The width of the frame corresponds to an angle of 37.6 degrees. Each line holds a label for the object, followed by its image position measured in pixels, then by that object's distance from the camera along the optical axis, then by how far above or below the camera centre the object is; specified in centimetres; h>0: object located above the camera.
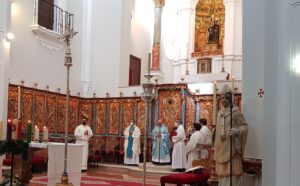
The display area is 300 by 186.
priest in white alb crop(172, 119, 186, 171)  1622 -113
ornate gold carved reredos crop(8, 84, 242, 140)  1733 +44
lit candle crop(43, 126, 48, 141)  1110 -45
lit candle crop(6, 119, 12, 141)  633 -20
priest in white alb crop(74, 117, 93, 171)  1764 -69
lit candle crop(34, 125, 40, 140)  1100 -43
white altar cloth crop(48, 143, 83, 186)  978 -103
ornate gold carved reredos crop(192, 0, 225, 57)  2258 +486
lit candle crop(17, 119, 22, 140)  809 -26
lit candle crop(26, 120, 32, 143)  900 -29
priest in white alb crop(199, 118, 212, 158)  1383 -41
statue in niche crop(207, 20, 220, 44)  2272 +454
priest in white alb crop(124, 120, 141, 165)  1850 -110
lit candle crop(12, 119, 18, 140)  764 -25
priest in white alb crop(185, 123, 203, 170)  1380 -81
